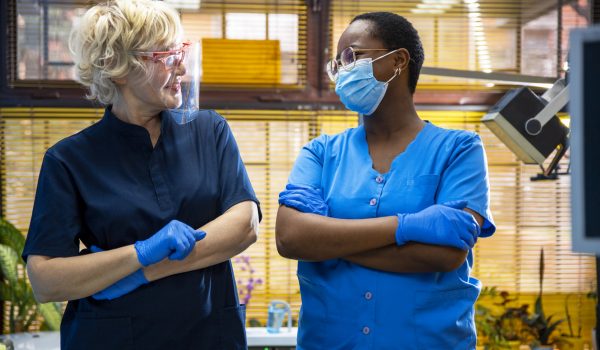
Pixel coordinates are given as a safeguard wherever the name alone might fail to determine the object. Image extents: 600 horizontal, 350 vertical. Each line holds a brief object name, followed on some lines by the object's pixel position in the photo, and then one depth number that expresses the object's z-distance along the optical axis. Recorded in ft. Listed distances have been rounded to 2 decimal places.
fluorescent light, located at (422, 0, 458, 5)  14.33
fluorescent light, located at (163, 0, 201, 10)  13.93
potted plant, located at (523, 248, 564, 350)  13.43
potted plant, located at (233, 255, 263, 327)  13.73
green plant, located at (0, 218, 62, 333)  11.93
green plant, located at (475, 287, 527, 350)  13.24
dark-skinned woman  5.23
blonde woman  5.17
